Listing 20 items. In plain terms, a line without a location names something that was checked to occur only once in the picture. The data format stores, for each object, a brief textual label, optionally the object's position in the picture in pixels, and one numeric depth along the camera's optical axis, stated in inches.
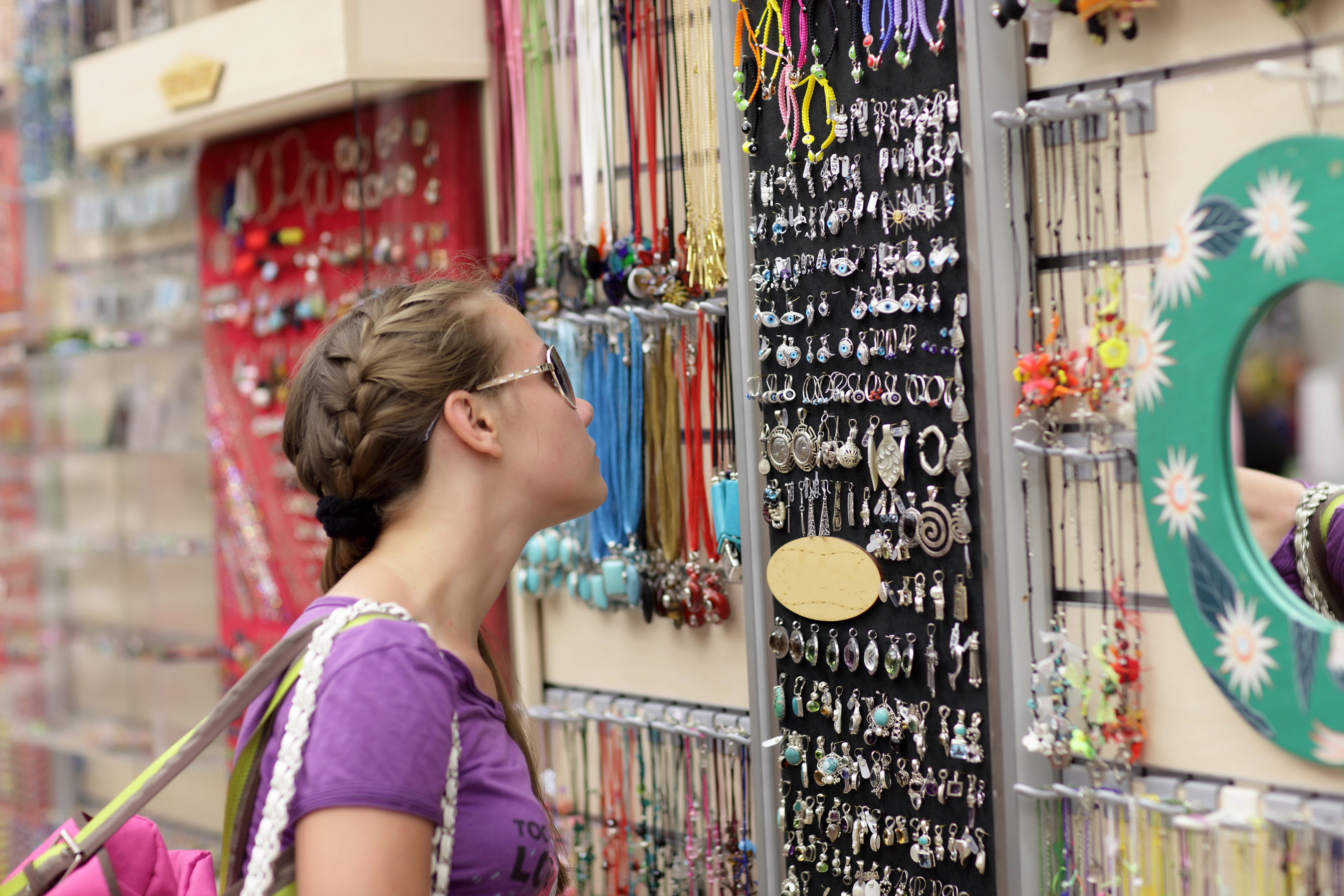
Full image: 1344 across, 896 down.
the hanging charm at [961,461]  68.2
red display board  104.6
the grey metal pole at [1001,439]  66.6
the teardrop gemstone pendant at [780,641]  78.2
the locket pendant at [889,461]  71.7
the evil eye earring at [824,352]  74.7
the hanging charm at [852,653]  74.9
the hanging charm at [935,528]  69.4
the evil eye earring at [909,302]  70.1
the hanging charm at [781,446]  77.2
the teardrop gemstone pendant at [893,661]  72.7
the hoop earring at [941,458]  69.4
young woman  49.8
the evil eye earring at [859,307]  72.7
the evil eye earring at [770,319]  77.1
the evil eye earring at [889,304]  71.0
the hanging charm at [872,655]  73.8
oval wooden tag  74.0
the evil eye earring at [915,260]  69.6
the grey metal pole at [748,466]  78.9
